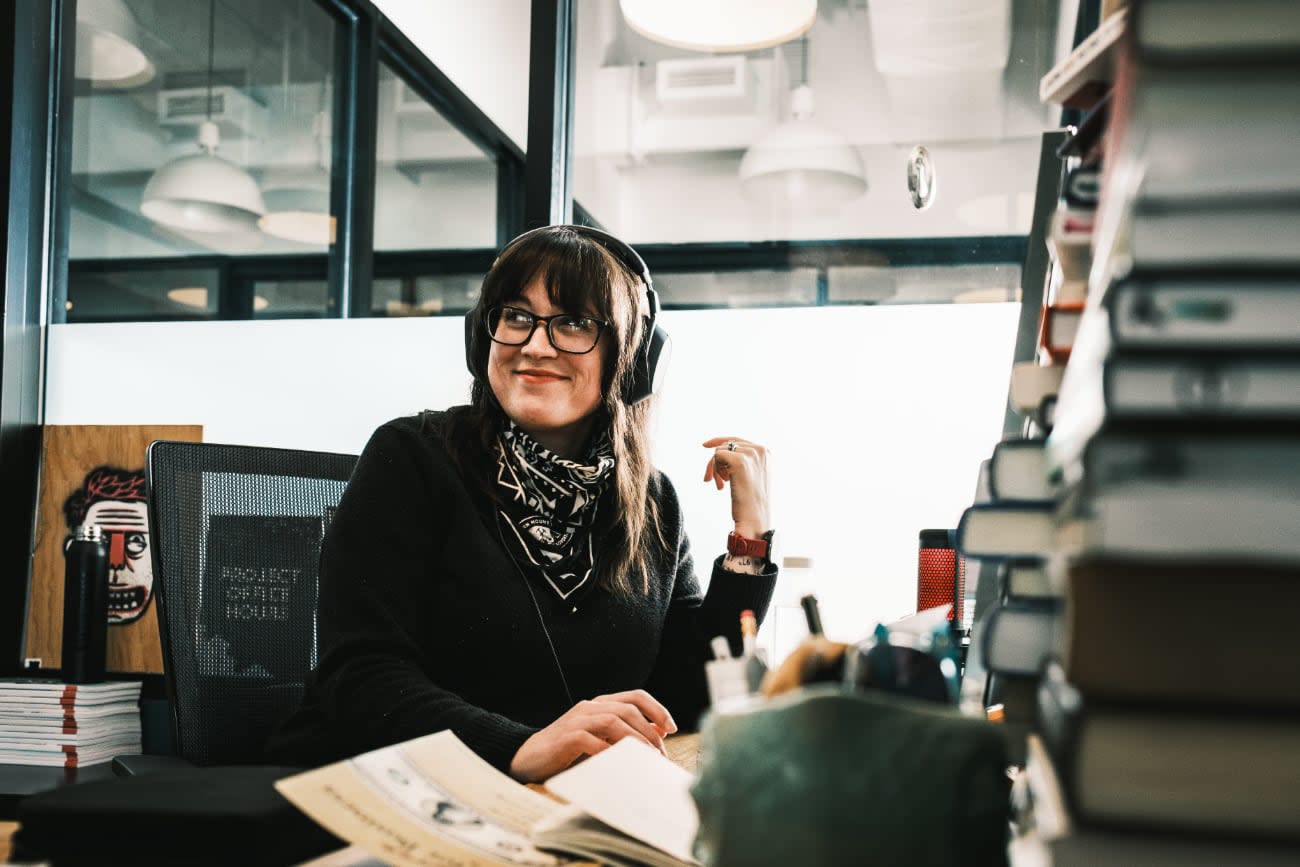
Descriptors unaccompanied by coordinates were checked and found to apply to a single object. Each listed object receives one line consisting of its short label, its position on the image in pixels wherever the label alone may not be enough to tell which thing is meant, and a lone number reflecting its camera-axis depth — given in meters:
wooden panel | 2.44
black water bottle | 2.22
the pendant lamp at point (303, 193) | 2.82
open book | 0.50
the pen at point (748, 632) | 0.58
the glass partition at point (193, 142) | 2.70
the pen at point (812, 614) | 0.58
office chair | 1.42
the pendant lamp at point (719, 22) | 2.30
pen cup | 0.52
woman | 1.25
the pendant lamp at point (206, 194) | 2.78
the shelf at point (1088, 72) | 0.49
